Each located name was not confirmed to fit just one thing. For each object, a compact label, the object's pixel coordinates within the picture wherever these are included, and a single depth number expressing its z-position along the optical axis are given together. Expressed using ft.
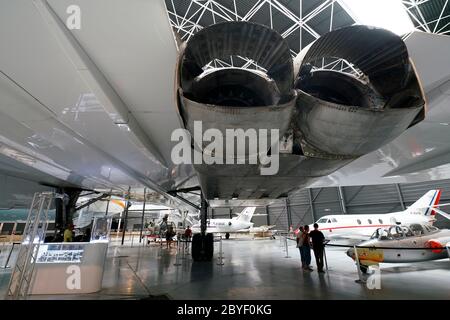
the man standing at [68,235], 22.25
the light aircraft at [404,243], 24.13
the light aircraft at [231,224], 98.32
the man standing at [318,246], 24.00
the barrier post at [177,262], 29.09
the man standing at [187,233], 53.01
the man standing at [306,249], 25.73
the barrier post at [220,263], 28.86
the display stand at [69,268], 17.33
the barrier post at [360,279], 19.27
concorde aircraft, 5.34
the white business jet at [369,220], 53.42
